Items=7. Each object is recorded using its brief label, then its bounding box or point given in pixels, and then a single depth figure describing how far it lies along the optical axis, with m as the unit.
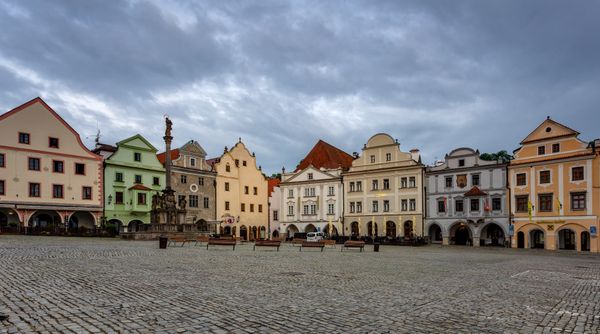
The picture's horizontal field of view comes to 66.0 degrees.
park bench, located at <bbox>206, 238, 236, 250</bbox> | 28.44
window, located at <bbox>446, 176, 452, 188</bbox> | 51.53
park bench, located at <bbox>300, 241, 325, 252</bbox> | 29.54
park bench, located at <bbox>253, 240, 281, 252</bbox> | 29.90
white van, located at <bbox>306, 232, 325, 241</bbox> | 48.19
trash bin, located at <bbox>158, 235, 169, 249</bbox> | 25.60
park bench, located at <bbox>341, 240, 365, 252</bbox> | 30.60
